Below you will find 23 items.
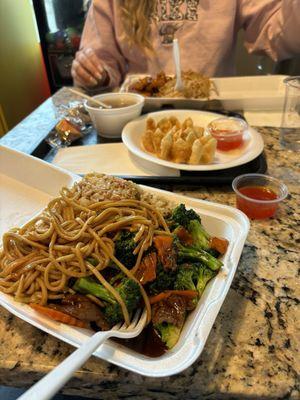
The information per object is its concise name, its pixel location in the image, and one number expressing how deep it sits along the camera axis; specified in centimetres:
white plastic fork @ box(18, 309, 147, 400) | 13
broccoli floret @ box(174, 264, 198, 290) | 24
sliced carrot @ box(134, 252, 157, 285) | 25
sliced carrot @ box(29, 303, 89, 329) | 22
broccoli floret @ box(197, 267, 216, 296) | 25
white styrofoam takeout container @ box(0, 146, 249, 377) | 19
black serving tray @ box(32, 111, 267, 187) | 41
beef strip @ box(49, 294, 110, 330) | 23
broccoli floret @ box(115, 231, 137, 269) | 25
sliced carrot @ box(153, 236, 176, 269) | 25
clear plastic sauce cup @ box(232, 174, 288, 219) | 35
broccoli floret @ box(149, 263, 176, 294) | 24
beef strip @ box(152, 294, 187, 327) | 23
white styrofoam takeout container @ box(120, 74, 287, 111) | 59
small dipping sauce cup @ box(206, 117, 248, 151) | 47
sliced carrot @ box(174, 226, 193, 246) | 28
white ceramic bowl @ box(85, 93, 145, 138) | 52
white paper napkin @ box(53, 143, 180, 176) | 44
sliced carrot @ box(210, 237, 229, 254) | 27
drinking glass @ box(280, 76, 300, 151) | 50
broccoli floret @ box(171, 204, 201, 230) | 29
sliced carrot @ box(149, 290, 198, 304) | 24
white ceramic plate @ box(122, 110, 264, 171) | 41
